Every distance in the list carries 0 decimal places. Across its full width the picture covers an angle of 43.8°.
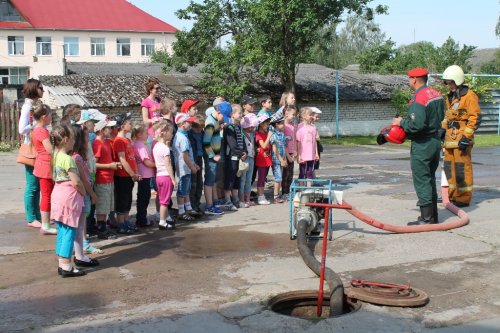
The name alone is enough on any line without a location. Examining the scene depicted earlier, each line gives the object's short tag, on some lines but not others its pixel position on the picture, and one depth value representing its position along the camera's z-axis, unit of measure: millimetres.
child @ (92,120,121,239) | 7875
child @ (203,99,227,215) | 9508
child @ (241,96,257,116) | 10156
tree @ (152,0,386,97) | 25688
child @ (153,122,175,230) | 8484
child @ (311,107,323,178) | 10500
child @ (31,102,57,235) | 8000
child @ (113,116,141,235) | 8133
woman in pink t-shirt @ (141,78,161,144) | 10188
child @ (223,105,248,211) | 9648
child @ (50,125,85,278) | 6180
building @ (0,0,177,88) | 59281
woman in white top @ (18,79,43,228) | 8398
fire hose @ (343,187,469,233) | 7543
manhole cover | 5320
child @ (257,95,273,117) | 10328
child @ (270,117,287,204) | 10305
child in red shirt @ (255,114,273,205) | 10227
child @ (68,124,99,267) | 6594
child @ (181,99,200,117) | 9422
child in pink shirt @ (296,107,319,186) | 10414
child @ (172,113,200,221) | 8906
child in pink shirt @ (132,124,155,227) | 8484
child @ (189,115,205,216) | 9391
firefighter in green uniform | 8234
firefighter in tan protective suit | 9812
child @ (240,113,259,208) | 9891
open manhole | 5516
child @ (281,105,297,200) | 10492
